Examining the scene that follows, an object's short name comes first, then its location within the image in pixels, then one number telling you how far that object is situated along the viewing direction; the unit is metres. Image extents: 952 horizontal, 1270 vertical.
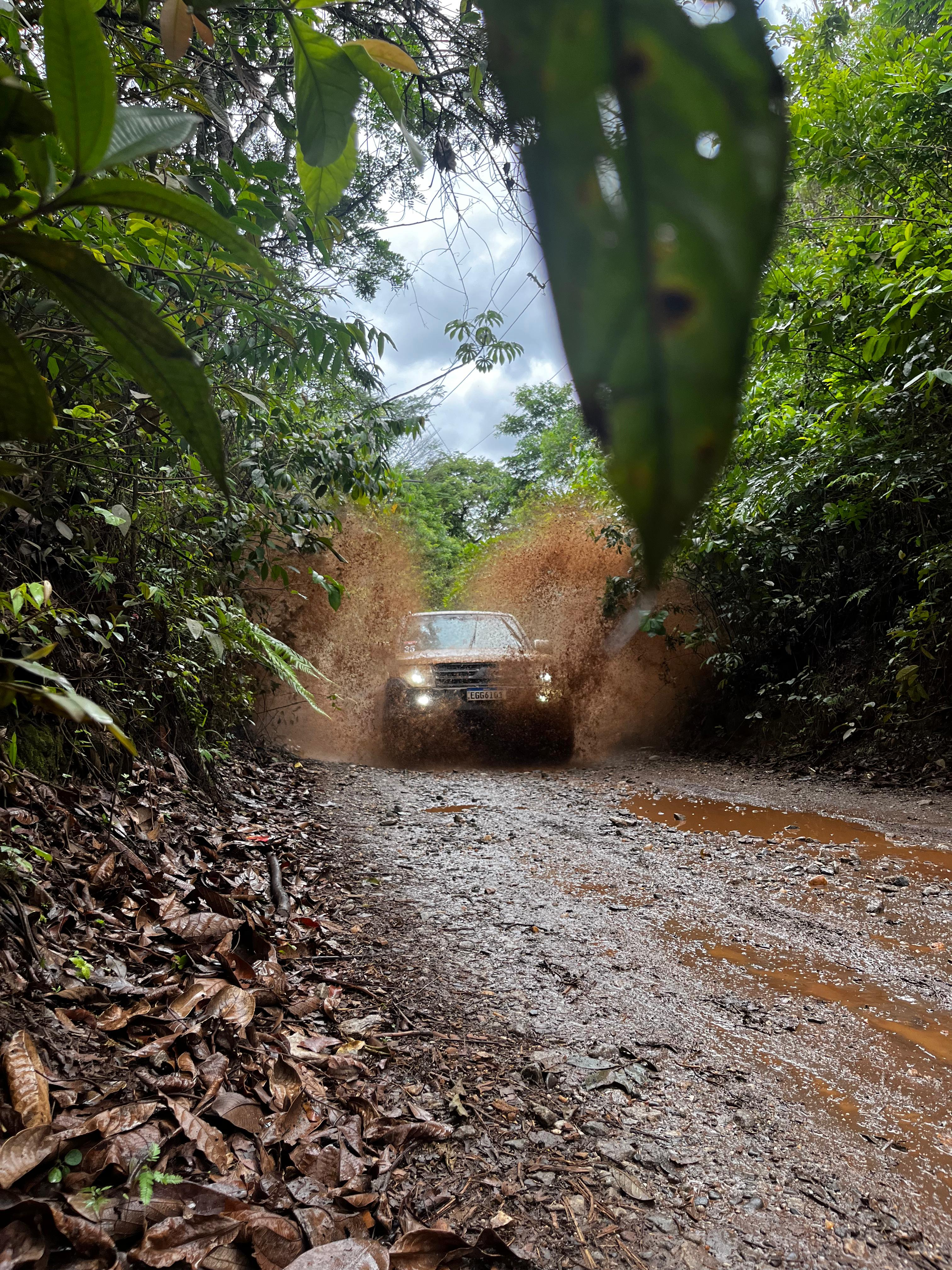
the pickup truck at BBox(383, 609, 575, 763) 6.09
